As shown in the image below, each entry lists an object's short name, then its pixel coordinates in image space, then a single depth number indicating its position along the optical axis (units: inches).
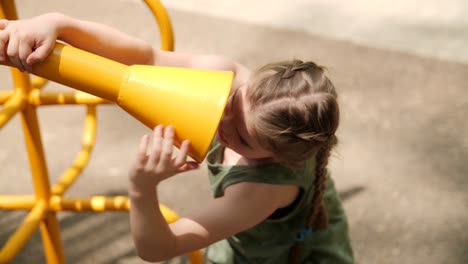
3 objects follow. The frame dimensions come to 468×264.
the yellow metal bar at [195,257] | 104.1
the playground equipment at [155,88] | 79.7
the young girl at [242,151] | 82.9
